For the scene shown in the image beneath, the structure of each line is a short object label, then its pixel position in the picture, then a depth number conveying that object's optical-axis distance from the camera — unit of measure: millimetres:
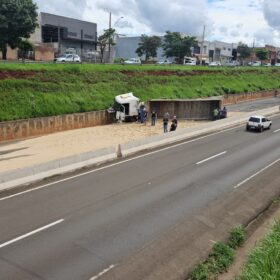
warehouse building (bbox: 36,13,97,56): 88812
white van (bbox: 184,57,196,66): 98625
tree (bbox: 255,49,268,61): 148412
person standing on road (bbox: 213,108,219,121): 42228
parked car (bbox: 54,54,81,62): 63938
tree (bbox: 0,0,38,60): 56094
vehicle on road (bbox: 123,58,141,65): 79300
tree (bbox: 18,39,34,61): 59391
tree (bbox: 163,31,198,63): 98812
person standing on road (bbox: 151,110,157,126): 39750
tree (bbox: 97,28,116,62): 80475
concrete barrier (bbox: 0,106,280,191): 18234
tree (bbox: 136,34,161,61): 104438
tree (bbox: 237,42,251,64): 142875
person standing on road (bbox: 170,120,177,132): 33906
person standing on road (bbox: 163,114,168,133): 34844
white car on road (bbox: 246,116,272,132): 36500
